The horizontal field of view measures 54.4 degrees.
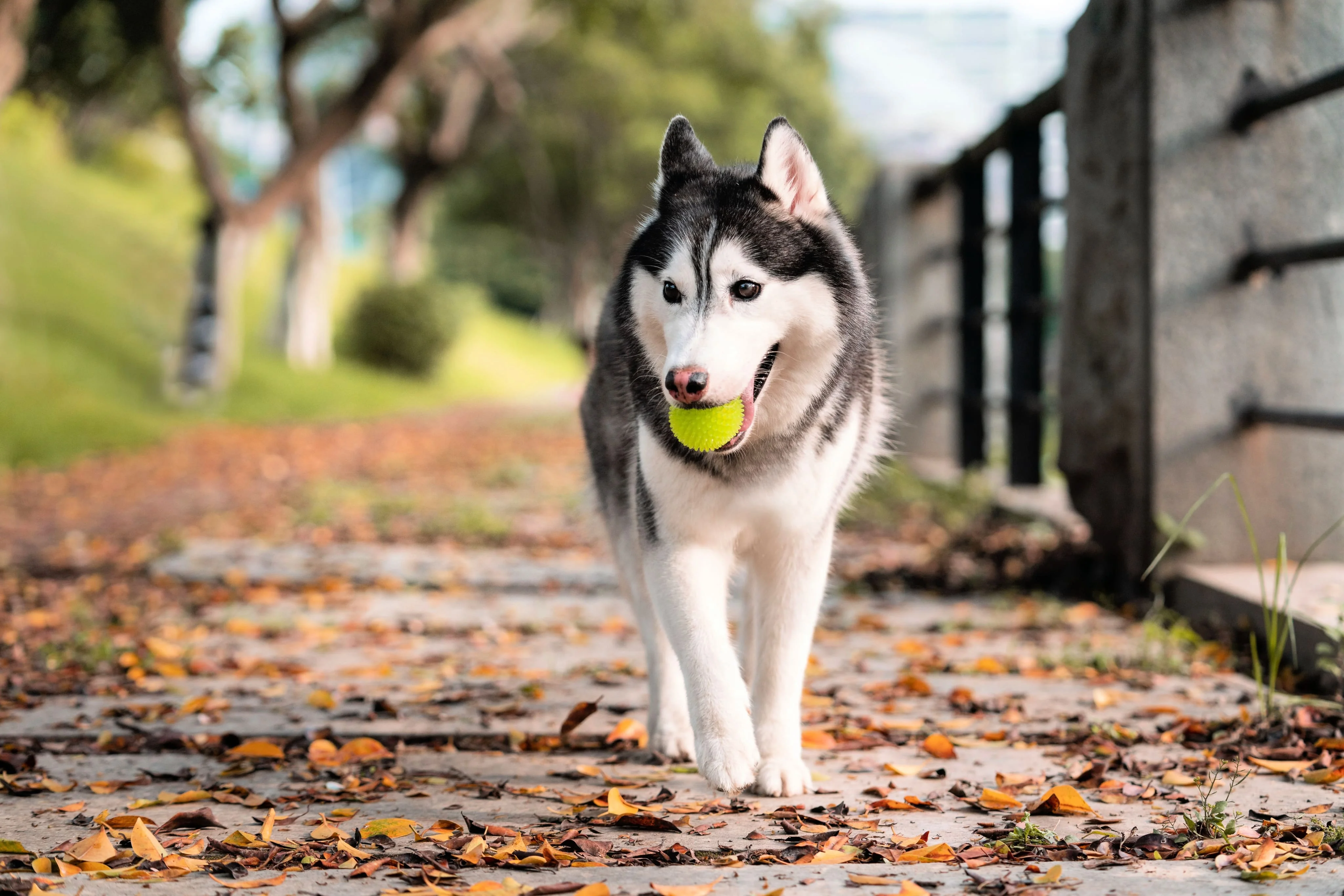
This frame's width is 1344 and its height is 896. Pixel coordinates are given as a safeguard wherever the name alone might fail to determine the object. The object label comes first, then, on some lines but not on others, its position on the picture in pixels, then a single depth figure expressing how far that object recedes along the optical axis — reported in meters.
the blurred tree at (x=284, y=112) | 16.06
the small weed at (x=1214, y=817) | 2.63
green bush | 26.00
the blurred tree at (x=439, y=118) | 24.84
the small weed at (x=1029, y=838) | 2.62
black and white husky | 2.92
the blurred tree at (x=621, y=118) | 29.02
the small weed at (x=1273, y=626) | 3.40
